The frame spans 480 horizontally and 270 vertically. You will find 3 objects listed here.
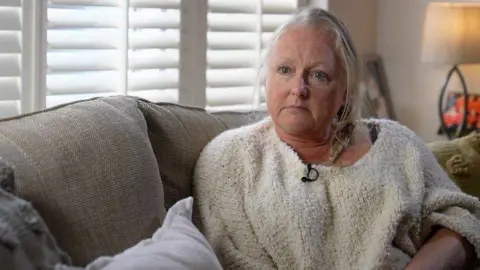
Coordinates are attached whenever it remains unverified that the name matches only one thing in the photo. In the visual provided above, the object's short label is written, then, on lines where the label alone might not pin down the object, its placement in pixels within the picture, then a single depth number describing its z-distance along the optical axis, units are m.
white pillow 1.25
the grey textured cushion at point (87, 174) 1.40
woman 1.74
